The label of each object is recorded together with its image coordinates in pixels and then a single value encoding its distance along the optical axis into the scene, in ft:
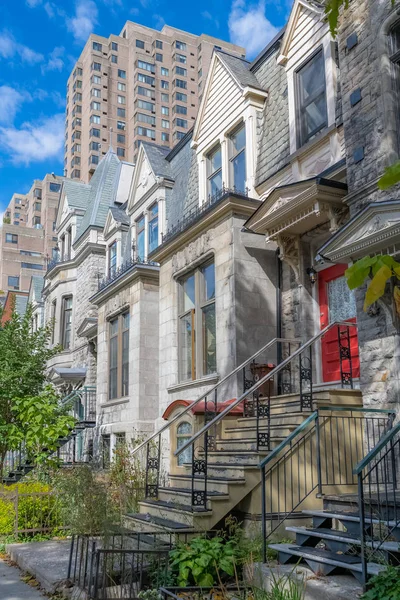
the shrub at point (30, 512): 35.73
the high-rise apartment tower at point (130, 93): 294.66
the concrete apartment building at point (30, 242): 293.64
